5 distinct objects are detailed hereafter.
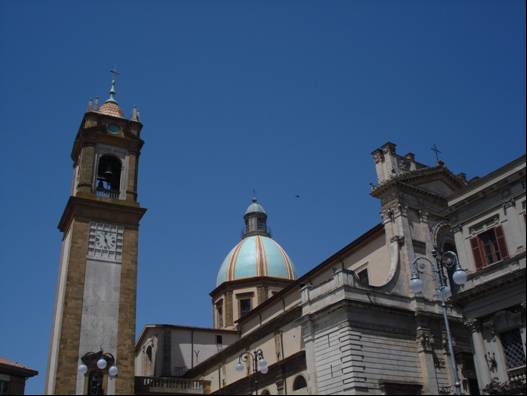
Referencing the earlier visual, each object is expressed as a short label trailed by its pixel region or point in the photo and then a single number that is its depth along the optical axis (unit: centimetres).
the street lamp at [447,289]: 1731
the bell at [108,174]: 3469
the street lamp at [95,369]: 2856
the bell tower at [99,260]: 2883
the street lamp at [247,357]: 3455
